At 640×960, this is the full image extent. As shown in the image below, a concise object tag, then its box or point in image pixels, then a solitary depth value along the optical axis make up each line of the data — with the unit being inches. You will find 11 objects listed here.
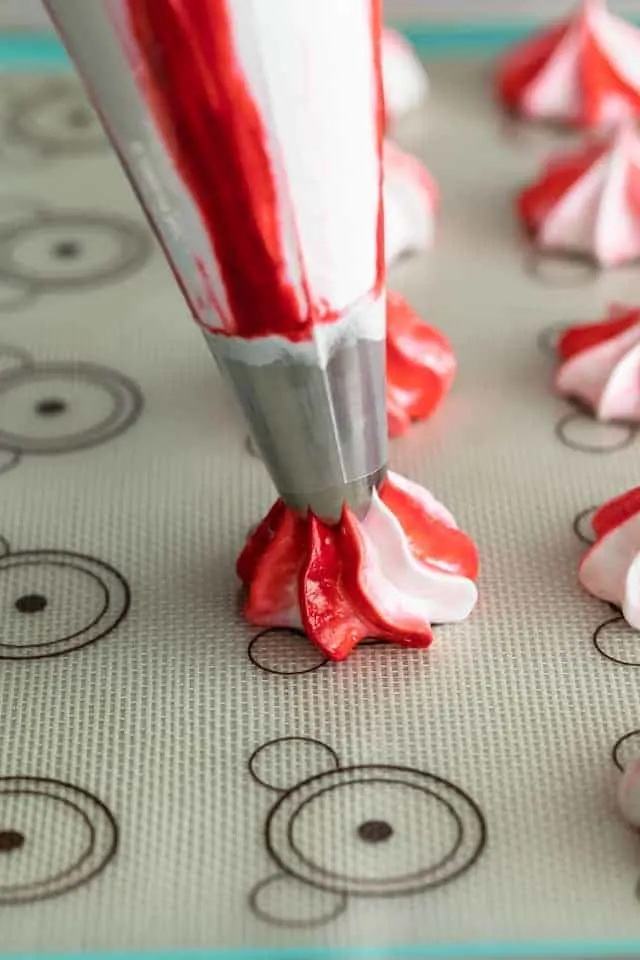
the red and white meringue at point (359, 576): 18.1
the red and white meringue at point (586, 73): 25.3
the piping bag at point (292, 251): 15.5
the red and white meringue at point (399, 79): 25.8
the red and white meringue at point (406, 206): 23.2
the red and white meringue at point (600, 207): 23.1
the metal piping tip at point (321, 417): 17.1
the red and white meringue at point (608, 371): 20.7
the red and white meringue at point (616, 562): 18.3
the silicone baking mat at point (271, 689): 16.2
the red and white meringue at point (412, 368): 20.7
